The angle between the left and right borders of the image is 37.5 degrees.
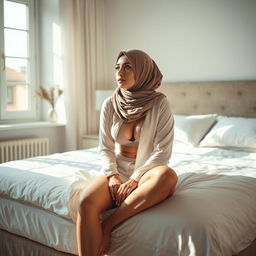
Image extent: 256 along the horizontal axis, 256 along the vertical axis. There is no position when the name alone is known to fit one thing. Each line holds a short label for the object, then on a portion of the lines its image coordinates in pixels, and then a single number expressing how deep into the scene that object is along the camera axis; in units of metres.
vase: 4.39
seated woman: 1.74
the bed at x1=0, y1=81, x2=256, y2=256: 1.62
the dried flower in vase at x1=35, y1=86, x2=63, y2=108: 4.35
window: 4.20
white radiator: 3.87
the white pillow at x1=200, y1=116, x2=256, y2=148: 3.12
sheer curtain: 4.34
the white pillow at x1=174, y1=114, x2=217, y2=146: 3.43
